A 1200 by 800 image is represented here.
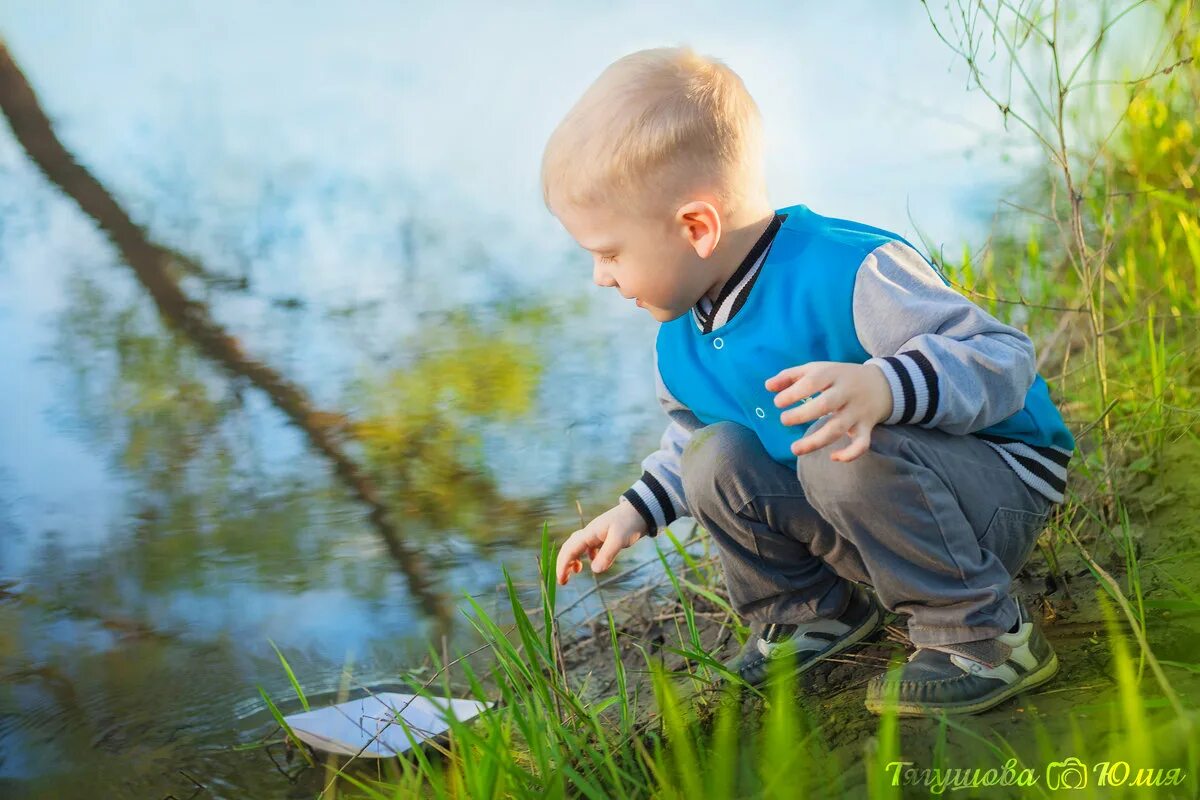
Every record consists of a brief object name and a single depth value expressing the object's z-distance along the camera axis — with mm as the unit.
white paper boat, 1653
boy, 1370
